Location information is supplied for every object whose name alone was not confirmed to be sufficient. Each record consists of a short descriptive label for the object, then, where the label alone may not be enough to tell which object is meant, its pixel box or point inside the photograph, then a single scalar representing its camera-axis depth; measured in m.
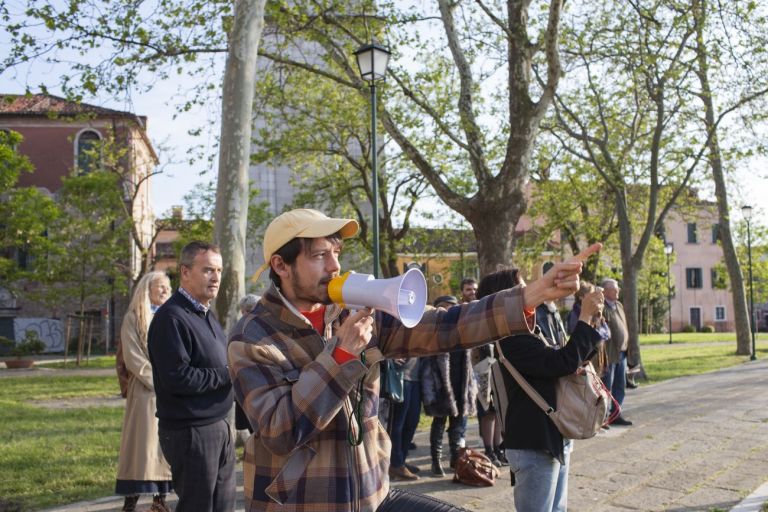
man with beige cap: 2.31
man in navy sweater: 4.34
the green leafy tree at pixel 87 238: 31.34
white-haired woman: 6.00
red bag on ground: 7.16
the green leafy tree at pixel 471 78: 12.47
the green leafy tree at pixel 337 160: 23.95
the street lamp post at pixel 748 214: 26.59
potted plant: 28.59
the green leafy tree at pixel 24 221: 27.77
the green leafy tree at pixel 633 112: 16.67
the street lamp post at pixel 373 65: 10.98
